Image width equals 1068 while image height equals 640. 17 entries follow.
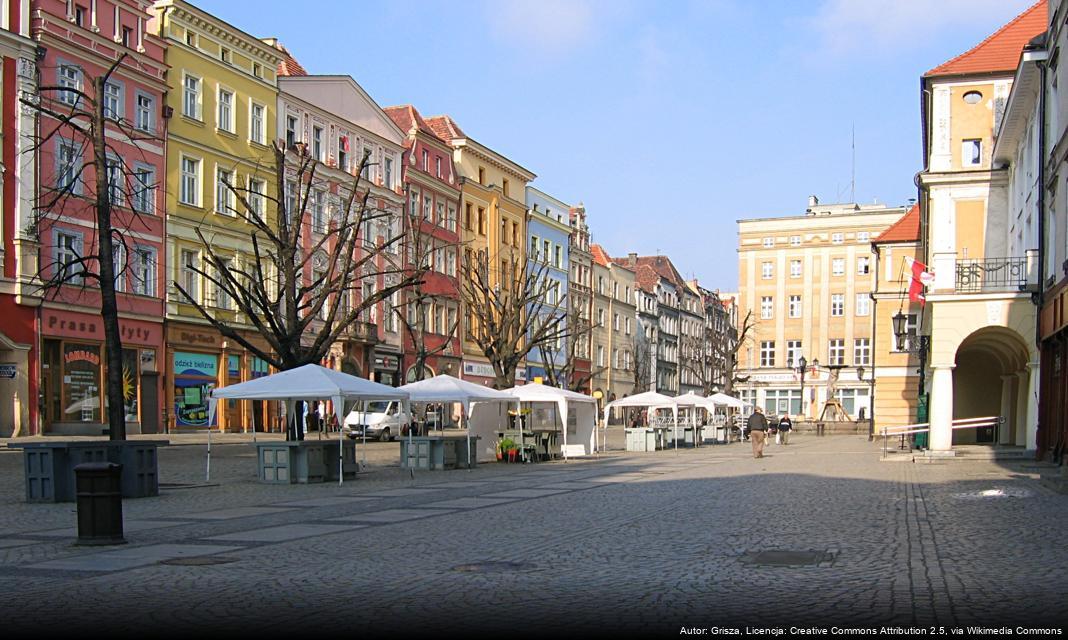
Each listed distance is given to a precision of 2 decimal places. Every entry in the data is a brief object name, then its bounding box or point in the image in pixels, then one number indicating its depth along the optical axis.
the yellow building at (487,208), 71.81
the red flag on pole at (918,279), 31.77
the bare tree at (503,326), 43.91
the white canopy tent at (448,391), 28.64
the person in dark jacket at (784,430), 52.78
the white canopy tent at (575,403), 32.62
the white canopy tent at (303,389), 22.08
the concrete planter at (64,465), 17.92
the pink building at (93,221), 39.69
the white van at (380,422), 46.31
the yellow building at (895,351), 54.34
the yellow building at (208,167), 46.12
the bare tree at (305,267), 29.25
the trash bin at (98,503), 12.34
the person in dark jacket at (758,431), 36.75
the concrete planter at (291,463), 23.17
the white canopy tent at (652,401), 43.59
